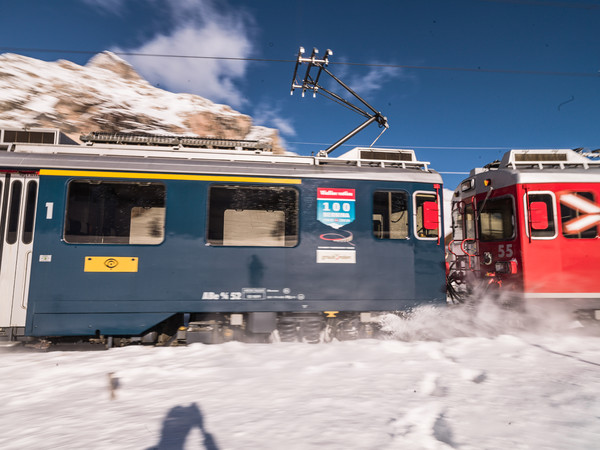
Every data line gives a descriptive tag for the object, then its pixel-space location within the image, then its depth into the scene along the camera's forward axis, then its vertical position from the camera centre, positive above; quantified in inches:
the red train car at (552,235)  242.5 +22.8
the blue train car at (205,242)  187.3 +11.8
